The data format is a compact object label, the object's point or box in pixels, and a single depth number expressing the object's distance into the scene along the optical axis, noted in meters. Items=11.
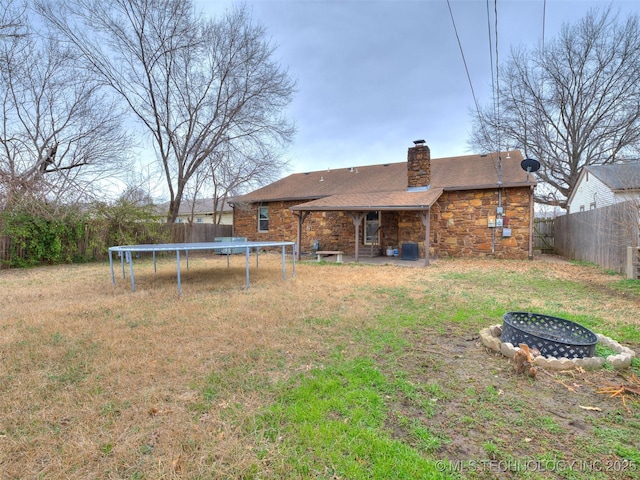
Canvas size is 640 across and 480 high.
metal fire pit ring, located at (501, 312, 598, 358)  3.05
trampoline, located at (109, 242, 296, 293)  6.04
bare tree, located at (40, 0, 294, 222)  12.31
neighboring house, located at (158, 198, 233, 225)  25.27
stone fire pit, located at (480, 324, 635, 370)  2.92
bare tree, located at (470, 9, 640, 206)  16.31
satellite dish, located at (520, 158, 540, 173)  10.78
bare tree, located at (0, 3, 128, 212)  8.59
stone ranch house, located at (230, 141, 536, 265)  11.28
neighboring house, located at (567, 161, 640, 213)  12.77
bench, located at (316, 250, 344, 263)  11.43
